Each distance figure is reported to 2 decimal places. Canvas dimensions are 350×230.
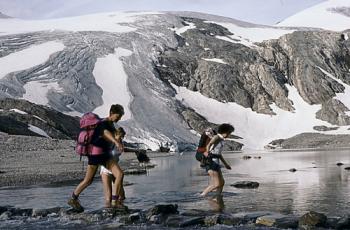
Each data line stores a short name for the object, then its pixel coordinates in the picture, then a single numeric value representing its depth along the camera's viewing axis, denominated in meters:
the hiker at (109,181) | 15.62
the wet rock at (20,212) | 15.11
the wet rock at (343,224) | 11.66
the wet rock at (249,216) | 12.85
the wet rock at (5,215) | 14.53
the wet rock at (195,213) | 14.13
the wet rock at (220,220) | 12.78
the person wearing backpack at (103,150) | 14.83
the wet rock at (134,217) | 13.27
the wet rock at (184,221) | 12.78
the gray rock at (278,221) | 12.12
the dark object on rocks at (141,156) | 17.00
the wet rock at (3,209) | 15.38
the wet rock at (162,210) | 13.86
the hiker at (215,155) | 17.97
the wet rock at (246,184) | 22.69
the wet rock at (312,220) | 11.93
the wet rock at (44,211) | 14.88
